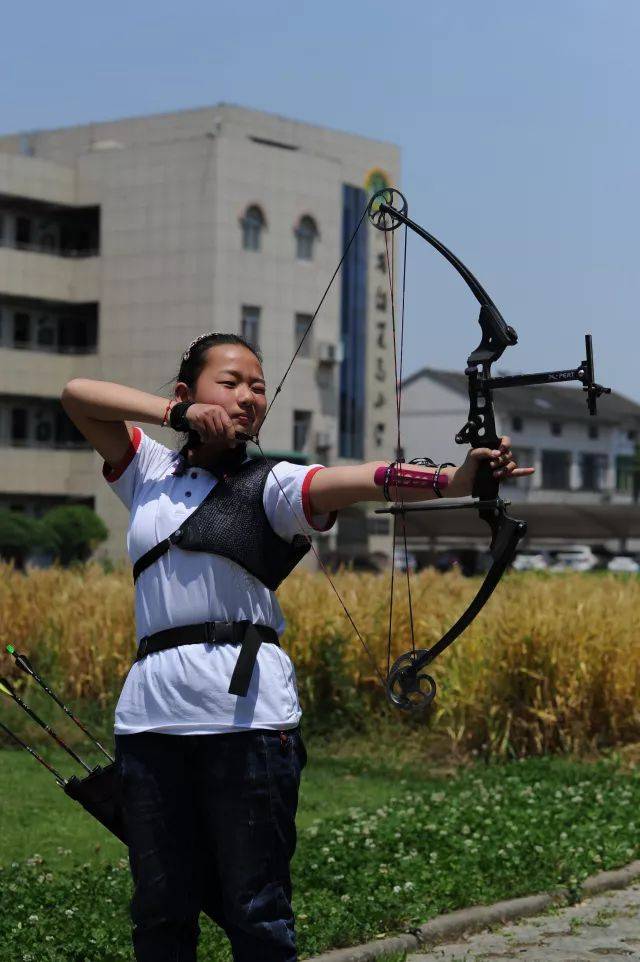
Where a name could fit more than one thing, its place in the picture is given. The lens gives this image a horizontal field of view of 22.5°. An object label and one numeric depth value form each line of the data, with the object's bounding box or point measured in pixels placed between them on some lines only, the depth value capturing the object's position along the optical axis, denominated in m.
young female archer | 4.21
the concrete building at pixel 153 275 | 60.03
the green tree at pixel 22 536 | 48.28
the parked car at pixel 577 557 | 67.59
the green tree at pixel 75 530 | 52.22
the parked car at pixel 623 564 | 61.01
